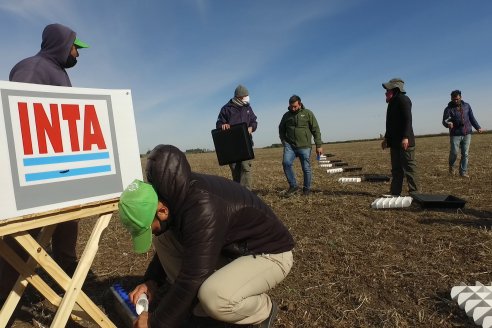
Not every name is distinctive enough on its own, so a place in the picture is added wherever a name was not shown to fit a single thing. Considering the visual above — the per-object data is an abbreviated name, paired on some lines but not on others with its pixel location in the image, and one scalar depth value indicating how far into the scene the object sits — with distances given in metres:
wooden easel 2.09
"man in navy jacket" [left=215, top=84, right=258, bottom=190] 7.05
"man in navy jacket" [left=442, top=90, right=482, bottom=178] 9.11
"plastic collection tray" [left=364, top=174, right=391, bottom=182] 9.17
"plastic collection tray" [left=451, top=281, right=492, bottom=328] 2.46
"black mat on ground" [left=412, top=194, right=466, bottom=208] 5.66
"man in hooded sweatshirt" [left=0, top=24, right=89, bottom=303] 3.00
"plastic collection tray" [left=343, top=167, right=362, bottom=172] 12.19
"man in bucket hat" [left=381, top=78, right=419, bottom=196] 6.36
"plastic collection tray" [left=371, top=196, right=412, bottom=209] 5.90
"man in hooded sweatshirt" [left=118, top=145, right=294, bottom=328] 2.07
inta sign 2.06
